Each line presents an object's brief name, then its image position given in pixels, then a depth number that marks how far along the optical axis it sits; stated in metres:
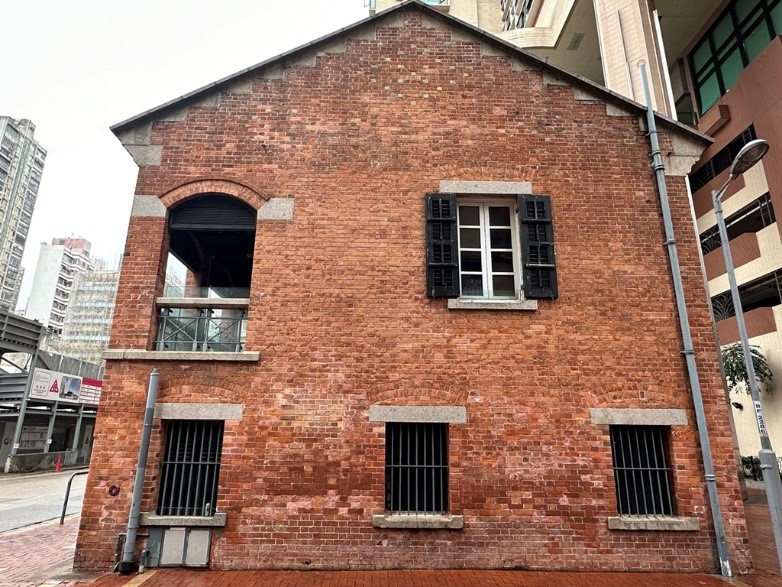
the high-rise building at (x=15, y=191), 85.88
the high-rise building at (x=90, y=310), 94.19
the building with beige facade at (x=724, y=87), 18.36
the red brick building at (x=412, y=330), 6.95
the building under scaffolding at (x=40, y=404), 23.25
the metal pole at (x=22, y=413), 22.86
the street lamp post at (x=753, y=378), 6.50
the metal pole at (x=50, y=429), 25.27
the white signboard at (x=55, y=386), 24.14
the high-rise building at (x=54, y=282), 103.44
